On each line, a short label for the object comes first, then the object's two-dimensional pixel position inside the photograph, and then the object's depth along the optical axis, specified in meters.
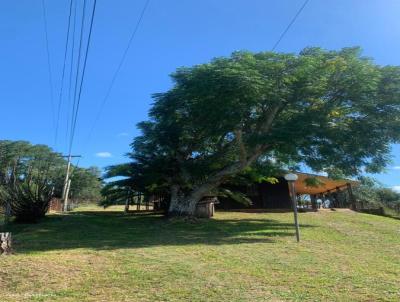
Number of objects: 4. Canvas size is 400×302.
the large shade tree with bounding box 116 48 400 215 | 15.45
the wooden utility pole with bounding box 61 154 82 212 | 31.95
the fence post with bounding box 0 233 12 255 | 8.89
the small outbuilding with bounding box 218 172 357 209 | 28.31
